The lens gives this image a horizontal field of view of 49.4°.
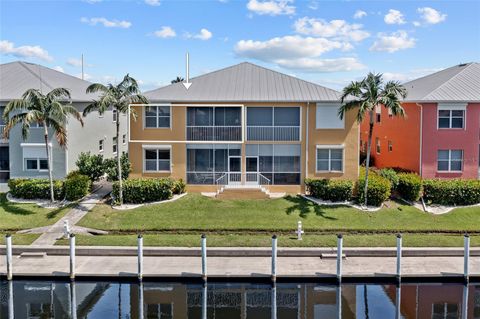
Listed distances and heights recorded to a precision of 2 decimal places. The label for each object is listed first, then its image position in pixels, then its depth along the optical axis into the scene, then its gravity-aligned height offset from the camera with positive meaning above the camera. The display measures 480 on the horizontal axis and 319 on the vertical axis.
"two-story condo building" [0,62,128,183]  32.06 -0.33
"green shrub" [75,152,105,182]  32.50 -2.03
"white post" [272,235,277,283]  19.14 -4.71
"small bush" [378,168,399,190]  30.64 -2.49
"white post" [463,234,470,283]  19.38 -4.83
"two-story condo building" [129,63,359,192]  31.81 -0.34
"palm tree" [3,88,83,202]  27.64 +1.17
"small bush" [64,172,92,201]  29.83 -3.07
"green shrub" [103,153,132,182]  33.12 -2.21
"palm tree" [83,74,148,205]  28.06 +2.06
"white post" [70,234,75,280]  19.27 -4.78
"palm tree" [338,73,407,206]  27.70 +2.17
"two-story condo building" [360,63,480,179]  31.83 +0.18
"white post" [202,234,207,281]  19.25 -4.78
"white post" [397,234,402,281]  19.39 -4.58
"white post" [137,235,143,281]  19.23 -4.71
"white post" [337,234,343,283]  19.27 -4.76
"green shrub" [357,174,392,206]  29.08 -3.24
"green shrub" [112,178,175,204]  29.73 -3.26
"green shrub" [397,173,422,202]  29.83 -3.05
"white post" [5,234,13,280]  19.38 -4.59
